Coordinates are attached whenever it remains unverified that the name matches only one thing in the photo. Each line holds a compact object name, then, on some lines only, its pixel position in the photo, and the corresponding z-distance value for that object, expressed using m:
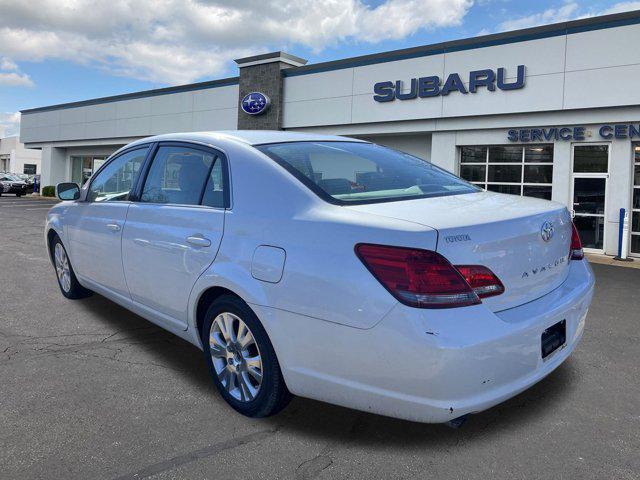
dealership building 12.02
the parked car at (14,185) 32.66
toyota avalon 2.28
